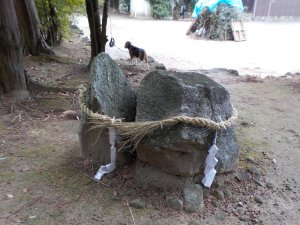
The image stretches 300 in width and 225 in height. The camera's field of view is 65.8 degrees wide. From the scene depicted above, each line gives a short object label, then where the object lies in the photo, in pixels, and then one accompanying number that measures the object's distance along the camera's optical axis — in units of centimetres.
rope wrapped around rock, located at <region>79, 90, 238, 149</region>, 145
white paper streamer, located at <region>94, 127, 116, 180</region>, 163
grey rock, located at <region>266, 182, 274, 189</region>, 175
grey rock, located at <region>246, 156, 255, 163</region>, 199
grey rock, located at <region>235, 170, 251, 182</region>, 175
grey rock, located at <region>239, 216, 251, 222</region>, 149
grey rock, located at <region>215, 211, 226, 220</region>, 149
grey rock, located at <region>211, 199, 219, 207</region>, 155
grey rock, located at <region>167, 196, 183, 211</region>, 150
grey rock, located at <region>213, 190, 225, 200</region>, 160
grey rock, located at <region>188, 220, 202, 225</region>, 143
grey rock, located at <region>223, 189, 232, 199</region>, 162
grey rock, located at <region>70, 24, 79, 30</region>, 919
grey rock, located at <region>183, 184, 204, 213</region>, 150
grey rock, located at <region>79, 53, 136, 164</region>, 166
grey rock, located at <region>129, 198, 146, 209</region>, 150
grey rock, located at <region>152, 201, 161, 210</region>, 150
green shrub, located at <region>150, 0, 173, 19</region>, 1406
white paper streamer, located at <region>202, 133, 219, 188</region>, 153
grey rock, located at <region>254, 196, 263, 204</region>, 162
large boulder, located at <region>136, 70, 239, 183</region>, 147
